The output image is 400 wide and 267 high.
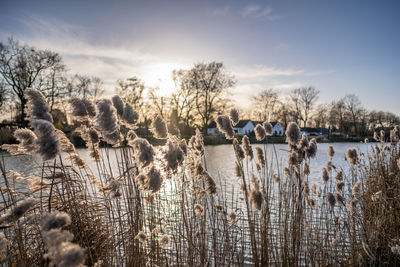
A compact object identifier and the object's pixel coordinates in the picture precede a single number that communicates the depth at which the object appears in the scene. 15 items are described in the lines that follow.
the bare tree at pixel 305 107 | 67.69
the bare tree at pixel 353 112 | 71.57
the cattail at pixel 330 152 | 5.51
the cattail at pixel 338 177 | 4.67
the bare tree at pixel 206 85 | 40.47
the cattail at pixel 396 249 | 2.46
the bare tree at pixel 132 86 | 37.75
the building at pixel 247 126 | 77.56
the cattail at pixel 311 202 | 4.12
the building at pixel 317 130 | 93.04
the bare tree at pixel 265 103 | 64.35
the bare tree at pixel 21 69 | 25.94
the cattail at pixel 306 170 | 4.07
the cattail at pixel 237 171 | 3.61
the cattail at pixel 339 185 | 4.15
